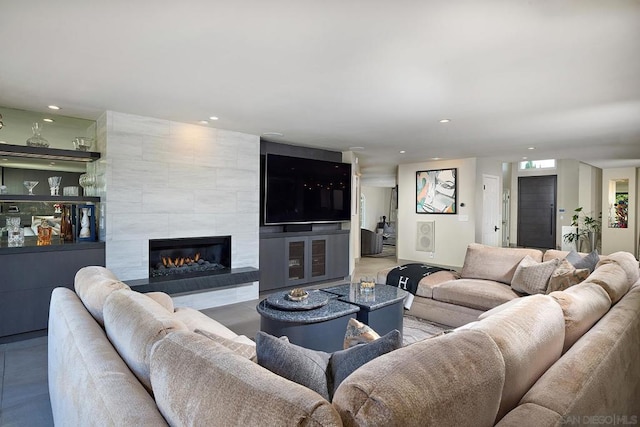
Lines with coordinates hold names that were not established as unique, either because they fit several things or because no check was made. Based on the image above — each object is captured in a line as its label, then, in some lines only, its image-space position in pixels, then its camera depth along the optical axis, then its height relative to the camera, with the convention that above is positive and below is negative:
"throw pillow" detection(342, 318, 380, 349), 1.49 -0.53
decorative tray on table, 2.92 -0.77
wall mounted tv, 5.46 +0.30
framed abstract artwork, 7.66 +0.39
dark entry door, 10.23 -0.03
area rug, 3.57 -1.22
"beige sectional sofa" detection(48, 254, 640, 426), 0.76 -0.45
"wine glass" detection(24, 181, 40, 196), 3.86 +0.24
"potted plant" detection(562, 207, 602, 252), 9.26 -0.54
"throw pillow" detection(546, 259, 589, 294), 2.97 -0.55
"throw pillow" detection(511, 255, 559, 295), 3.42 -0.63
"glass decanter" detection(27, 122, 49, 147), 3.81 +0.71
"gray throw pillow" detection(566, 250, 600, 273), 3.24 -0.46
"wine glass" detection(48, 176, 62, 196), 3.99 +0.25
